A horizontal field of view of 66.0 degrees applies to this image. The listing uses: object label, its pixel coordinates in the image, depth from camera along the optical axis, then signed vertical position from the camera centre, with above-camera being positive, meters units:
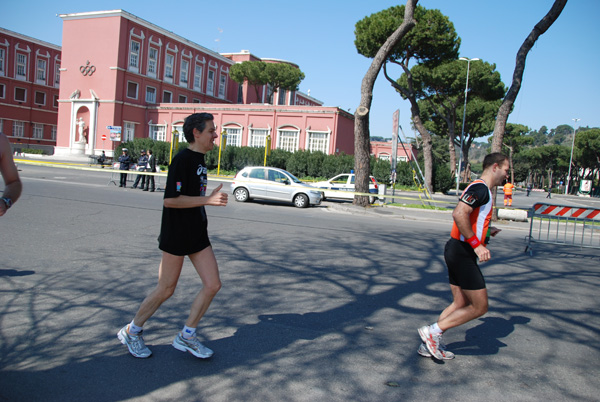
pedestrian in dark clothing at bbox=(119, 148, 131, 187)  19.89 -0.32
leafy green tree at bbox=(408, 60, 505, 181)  38.59 +8.50
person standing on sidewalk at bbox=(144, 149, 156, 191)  19.38 -0.38
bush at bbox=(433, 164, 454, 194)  36.31 +0.31
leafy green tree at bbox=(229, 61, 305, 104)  55.25 +11.51
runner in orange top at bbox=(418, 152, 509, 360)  3.76 -0.57
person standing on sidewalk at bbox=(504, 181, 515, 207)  24.55 -0.06
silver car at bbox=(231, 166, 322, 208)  17.66 -0.67
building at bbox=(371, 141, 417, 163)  58.28 +4.00
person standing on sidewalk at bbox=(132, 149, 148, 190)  20.01 -0.34
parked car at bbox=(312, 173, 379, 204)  22.30 -0.48
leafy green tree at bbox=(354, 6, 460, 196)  28.77 +9.04
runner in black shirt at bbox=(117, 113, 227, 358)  3.50 -0.58
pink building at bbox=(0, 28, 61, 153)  53.62 +7.09
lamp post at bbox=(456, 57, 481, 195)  36.03 +10.44
